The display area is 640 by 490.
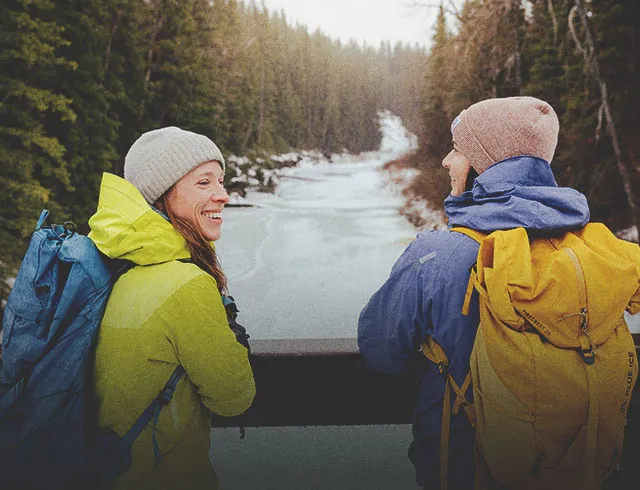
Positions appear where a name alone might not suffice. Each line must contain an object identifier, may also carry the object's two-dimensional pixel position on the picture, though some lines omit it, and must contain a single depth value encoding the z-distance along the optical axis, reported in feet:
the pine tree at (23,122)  22.83
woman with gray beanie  3.74
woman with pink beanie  4.07
